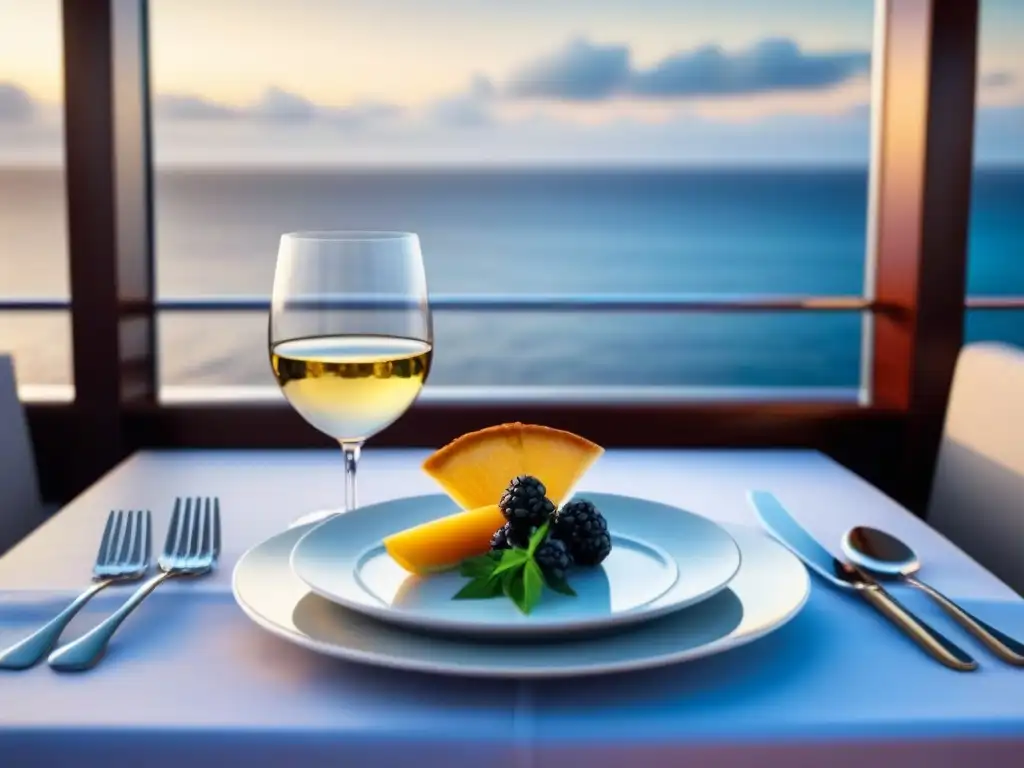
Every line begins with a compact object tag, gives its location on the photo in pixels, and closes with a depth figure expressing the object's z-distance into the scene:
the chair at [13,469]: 1.53
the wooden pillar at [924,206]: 1.68
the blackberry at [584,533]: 0.72
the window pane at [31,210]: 1.70
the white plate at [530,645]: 0.59
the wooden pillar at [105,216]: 1.66
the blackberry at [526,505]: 0.70
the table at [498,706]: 0.57
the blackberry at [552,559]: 0.68
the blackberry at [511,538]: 0.71
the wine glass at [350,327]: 0.91
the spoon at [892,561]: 0.71
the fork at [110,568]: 0.66
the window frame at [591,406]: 1.68
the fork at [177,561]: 0.65
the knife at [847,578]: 0.67
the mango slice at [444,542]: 0.72
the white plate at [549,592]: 0.61
